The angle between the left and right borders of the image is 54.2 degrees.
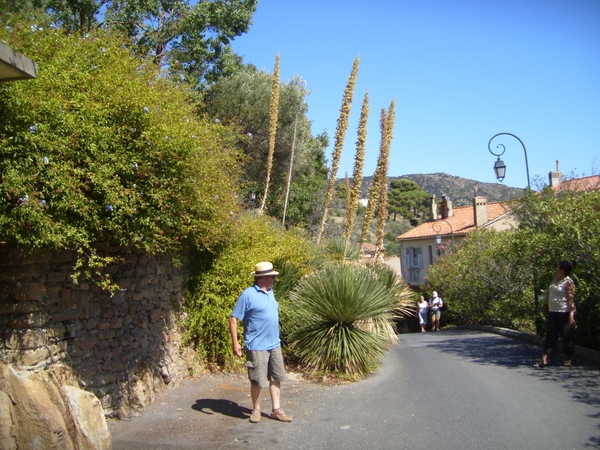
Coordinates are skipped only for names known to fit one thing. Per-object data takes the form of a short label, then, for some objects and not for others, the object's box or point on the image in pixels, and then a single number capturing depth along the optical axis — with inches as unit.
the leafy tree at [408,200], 3570.4
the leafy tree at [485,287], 734.5
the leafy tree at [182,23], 673.0
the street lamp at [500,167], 692.5
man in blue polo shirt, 252.5
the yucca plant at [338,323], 358.6
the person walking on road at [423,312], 1020.5
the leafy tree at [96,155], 195.2
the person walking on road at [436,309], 954.7
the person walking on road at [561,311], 349.7
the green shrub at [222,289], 329.4
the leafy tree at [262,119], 738.2
